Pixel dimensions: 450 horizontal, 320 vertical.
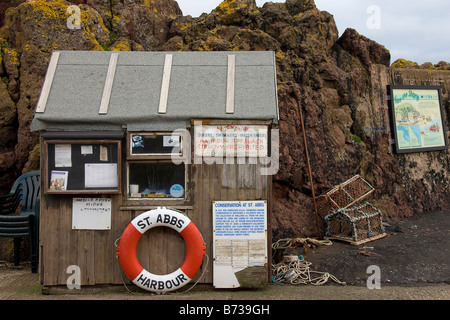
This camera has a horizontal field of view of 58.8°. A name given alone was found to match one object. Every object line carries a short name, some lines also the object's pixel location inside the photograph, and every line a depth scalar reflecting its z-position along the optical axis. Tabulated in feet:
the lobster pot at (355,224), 20.94
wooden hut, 15.62
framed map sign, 28.84
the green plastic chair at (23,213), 18.39
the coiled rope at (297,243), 20.91
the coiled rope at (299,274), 16.89
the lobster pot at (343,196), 22.02
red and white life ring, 15.03
